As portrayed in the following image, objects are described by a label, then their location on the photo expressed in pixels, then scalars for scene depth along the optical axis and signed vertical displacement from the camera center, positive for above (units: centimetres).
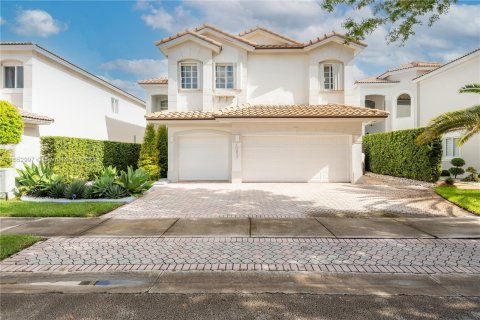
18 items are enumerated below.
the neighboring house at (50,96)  1583 +400
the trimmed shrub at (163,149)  1794 +54
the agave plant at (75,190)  1057 -118
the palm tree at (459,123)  1085 +131
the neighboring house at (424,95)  1720 +492
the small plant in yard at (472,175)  1585 -101
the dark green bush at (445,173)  1647 -93
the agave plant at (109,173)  1155 -61
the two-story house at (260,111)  1536 +250
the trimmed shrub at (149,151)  1714 +40
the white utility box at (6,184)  1082 -96
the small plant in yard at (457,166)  1578 -59
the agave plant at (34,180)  1107 -85
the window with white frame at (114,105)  2519 +464
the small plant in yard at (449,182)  1335 -117
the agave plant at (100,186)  1073 -105
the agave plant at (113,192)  1072 -127
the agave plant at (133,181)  1131 -91
